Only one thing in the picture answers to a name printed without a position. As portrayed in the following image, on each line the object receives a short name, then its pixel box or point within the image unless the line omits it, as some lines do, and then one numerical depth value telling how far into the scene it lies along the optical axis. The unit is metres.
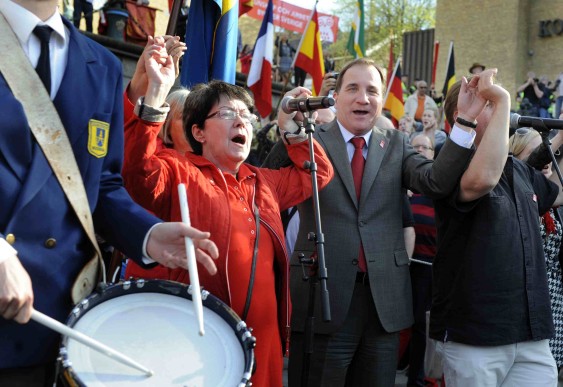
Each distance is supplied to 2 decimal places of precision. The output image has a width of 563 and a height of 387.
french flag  8.03
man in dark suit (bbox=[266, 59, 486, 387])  4.11
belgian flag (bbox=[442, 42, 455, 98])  13.29
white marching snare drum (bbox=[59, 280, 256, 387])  2.16
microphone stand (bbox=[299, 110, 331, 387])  3.53
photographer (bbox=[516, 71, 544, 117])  20.69
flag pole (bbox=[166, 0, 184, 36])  4.81
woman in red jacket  3.22
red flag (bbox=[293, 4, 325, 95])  9.37
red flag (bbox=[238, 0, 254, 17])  8.04
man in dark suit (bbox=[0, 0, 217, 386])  2.12
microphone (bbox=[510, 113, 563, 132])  4.00
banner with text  23.91
